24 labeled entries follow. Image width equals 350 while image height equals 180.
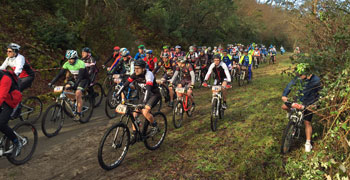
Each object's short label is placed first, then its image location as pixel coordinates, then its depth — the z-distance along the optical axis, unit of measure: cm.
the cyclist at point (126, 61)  993
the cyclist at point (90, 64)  924
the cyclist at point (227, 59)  1409
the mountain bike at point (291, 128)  552
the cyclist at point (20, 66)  646
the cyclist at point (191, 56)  1464
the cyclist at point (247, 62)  1473
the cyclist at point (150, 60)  1128
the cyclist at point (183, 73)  847
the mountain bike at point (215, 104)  709
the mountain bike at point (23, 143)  478
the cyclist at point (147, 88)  552
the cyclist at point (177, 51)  1400
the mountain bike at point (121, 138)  462
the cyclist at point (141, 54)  1154
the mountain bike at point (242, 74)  1441
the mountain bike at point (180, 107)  735
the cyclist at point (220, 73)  807
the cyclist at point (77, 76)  725
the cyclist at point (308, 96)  552
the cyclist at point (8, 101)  459
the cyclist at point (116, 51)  1138
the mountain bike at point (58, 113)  639
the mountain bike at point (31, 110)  703
